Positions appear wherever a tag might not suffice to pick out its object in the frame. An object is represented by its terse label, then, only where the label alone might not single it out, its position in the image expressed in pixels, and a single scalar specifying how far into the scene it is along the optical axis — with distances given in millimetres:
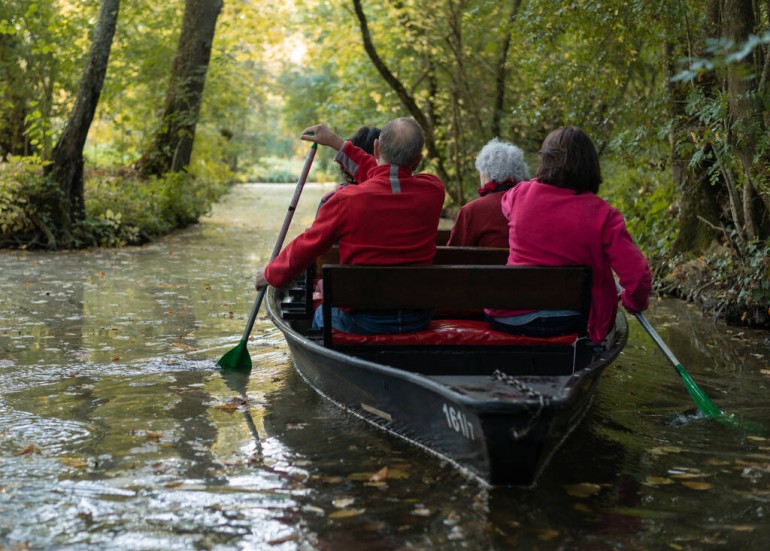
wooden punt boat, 4738
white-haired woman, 7176
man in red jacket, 5773
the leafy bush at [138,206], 16703
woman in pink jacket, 5652
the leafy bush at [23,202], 15250
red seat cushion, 5949
